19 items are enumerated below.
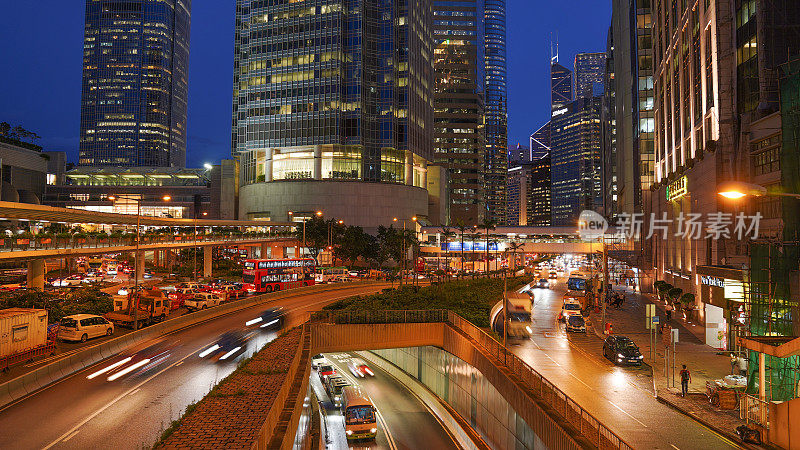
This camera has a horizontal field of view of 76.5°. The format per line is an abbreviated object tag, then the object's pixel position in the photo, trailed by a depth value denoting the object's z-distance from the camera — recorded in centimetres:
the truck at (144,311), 3831
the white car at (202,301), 4669
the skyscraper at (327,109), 12175
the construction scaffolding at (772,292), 2502
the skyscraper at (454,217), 19442
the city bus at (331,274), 7700
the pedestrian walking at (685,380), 2560
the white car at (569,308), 4919
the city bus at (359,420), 3173
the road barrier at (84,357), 2184
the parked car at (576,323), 4412
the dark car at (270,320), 3984
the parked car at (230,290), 5438
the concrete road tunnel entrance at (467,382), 1747
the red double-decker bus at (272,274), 6168
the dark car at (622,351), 3192
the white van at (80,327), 3212
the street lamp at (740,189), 1166
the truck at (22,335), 2591
